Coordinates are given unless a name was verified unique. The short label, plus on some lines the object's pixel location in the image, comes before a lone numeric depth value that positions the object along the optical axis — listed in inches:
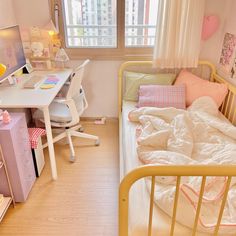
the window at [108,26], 106.3
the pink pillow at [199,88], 93.7
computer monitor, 82.5
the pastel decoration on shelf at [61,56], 105.3
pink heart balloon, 99.3
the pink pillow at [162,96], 94.1
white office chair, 84.5
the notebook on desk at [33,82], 86.2
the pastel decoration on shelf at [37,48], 103.8
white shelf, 66.9
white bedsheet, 45.3
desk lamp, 102.8
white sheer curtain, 93.7
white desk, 72.0
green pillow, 103.8
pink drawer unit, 66.1
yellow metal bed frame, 36.7
